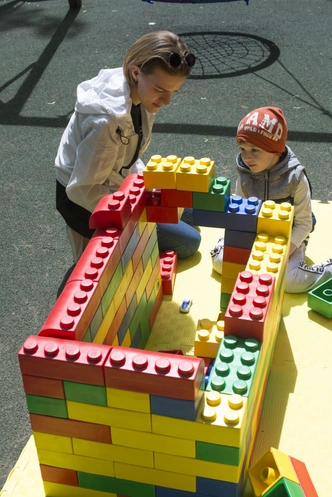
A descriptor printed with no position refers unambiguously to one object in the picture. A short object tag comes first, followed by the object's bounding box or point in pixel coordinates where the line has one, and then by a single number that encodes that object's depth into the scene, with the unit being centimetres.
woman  167
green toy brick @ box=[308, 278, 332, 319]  190
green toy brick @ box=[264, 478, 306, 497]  128
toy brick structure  117
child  192
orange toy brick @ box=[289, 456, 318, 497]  135
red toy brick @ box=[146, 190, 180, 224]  172
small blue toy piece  196
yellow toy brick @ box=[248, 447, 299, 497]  133
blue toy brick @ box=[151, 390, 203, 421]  115
